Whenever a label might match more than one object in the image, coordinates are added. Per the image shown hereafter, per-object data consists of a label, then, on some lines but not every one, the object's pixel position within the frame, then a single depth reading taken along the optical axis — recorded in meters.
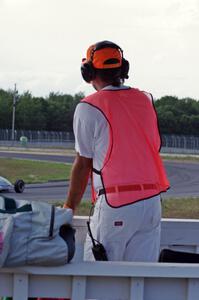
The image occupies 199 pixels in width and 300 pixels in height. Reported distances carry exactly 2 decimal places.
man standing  5.84
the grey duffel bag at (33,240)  4.62
